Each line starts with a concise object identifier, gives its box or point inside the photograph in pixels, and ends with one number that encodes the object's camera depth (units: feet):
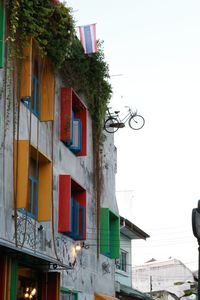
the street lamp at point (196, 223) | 27.37
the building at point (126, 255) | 89.35
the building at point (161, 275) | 171.94
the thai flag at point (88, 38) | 58.34
